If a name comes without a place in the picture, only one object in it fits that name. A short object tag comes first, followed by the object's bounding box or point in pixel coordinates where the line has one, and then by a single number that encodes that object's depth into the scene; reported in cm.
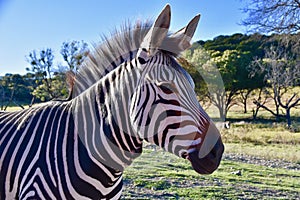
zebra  162
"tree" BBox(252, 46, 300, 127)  2494
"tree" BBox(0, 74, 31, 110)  2159
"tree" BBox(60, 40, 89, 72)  2043
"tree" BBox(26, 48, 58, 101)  2287
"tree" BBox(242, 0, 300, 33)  1375
